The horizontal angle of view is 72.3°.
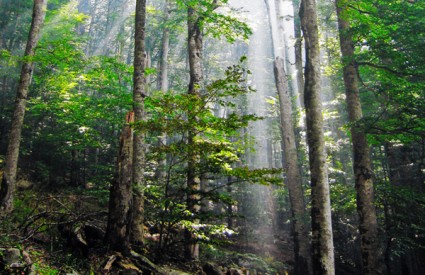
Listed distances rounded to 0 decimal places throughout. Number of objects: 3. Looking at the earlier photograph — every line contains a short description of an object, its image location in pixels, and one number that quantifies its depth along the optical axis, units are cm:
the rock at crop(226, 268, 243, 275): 775
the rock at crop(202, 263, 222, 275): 722
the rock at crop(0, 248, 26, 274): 414
